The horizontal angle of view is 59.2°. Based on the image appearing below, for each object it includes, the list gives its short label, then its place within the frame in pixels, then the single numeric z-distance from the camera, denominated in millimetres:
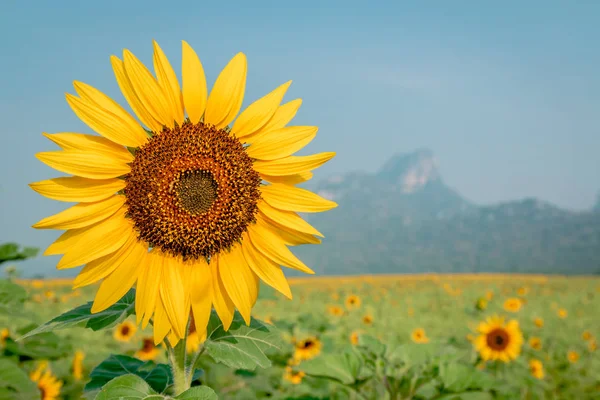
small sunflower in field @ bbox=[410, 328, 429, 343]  10111
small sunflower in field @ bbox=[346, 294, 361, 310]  11602
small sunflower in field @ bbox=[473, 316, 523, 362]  7127
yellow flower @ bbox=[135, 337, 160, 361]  6504
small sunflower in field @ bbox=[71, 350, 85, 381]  5098
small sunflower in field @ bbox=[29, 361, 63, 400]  4039
